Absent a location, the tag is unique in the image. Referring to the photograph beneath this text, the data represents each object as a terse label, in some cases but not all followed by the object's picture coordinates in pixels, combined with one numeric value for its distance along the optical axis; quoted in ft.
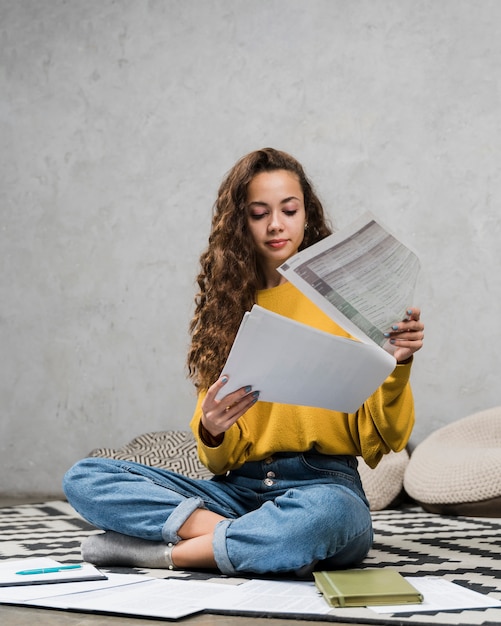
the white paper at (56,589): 3.84
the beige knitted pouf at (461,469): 7.62
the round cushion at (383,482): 8.54
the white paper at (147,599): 3.57
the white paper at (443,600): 3.59
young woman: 4.43
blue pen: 4.30
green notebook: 3.66
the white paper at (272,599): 3.62
